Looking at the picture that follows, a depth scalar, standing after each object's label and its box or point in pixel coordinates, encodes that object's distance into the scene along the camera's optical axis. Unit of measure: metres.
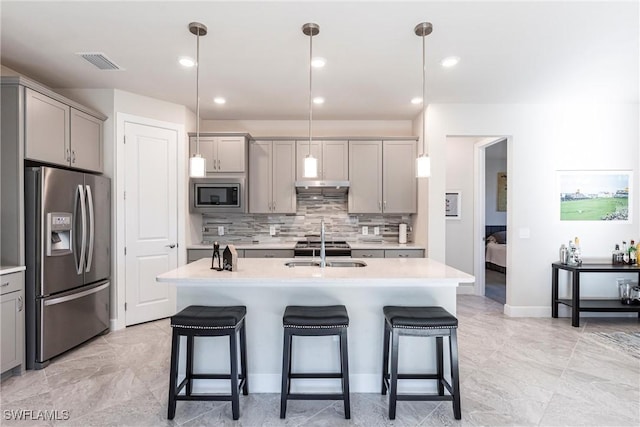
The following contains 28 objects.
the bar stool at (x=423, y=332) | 2.06
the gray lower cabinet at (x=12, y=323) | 2.55
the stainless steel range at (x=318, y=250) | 4.25
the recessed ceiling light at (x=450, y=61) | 2.97
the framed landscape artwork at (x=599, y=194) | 4.21
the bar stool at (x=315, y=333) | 2.08
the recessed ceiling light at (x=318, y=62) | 2.98
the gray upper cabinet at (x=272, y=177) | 4.64
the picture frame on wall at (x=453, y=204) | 5.39
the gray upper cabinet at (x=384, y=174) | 4.62
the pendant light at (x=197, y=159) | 2.44
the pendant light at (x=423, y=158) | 2.45
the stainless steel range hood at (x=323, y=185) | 4.43
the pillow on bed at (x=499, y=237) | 7.43
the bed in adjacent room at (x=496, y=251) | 7.16
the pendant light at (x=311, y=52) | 2.44
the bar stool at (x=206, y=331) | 2.06
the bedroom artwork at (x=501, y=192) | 8.09
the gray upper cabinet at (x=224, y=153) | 4.48
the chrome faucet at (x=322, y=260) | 2.65
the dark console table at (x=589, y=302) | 3.82
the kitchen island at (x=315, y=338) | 2.44
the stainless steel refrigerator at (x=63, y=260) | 2.79
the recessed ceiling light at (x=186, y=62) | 2.99
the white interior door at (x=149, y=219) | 3.86
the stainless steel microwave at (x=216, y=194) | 4.45
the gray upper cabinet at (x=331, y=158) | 4.64
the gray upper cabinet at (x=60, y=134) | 2.79
